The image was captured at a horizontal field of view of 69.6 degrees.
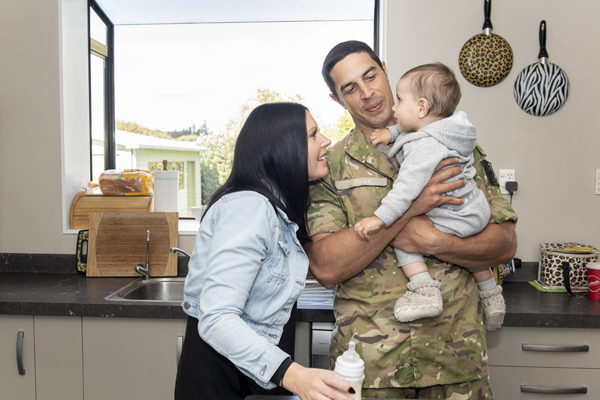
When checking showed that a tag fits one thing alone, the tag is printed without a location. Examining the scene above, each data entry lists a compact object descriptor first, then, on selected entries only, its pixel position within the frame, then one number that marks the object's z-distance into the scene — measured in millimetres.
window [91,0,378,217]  2688
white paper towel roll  2396
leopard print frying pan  2100
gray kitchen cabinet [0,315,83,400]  1783
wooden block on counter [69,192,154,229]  2359
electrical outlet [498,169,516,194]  2160
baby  1173
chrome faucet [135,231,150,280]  2209
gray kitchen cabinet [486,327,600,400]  1675
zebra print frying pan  2092
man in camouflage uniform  1219
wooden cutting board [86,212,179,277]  2258
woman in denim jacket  873
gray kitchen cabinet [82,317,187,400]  1761
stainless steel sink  2134
